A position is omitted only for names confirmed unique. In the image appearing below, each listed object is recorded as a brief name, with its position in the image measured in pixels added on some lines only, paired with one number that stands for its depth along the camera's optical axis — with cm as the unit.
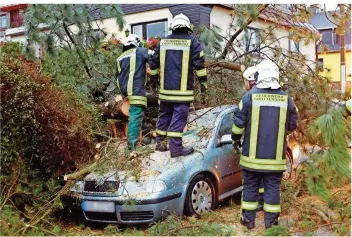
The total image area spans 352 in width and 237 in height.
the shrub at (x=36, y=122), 514
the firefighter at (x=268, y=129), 484
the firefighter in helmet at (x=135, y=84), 612
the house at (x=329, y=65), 759
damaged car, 508
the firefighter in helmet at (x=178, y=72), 567
